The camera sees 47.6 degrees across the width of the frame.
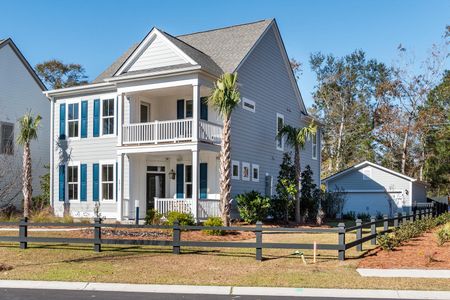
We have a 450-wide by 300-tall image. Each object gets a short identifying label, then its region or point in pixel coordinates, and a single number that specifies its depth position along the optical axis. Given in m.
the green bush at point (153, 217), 22.06
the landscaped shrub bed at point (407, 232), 15.44
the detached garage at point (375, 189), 37.00
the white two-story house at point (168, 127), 23.09
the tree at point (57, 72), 56.03
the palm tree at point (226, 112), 19.73
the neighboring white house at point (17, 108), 31.02
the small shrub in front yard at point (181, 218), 19.83
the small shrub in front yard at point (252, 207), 22.83
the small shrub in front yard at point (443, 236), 16.36
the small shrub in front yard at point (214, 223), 18.21
